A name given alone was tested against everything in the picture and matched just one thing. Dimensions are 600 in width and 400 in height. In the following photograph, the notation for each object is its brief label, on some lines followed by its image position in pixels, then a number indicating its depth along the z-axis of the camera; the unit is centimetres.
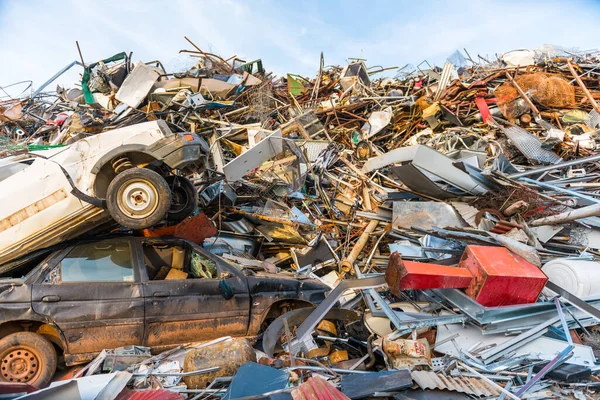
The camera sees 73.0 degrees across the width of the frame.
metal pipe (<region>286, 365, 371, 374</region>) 366
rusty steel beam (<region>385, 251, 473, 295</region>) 427
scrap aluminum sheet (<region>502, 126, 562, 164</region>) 787
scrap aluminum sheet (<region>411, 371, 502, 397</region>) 343
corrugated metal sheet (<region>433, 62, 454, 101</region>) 1130
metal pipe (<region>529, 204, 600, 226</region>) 556
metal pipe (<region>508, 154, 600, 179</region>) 696
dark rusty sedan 387
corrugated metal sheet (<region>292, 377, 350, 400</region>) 285
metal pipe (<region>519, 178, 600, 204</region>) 614
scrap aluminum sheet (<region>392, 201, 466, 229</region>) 662
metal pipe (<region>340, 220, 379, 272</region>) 711
